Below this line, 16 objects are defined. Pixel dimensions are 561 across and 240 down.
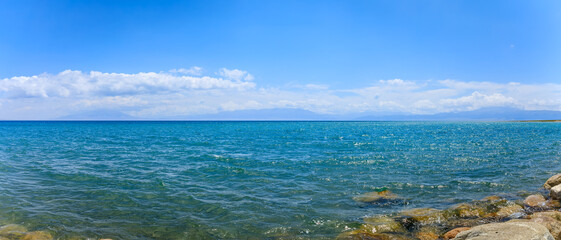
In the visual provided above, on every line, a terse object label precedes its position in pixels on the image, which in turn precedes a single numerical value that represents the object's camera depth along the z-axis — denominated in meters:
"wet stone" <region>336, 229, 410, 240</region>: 11.09
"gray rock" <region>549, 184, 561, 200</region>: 15.88
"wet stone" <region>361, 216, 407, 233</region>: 11.91
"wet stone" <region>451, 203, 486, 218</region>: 13.55
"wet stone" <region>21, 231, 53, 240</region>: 11.22
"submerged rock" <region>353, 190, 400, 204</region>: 16.03
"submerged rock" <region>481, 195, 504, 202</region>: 15.90
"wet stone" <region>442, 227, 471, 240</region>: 10.82
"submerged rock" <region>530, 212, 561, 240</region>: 10.52
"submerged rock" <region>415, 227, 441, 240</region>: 11.26
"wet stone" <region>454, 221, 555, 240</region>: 8.12
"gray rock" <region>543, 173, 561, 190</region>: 18.08
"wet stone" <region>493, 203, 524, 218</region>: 13.42
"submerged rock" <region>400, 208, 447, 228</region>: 12.60
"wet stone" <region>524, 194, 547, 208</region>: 14.91
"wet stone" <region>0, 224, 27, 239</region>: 11.30
